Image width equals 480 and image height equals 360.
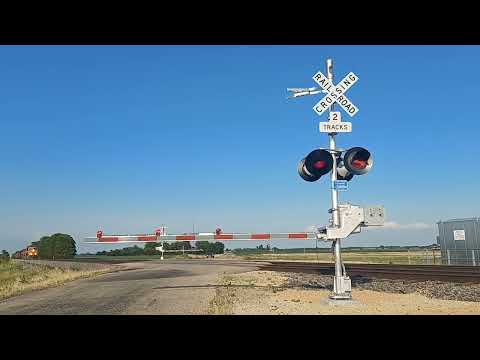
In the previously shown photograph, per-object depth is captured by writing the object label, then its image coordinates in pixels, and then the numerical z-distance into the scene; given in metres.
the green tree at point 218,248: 86.66
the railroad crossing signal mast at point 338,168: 11.77
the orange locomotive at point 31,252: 79.50
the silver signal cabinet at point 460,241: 30.12
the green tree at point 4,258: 56.16
